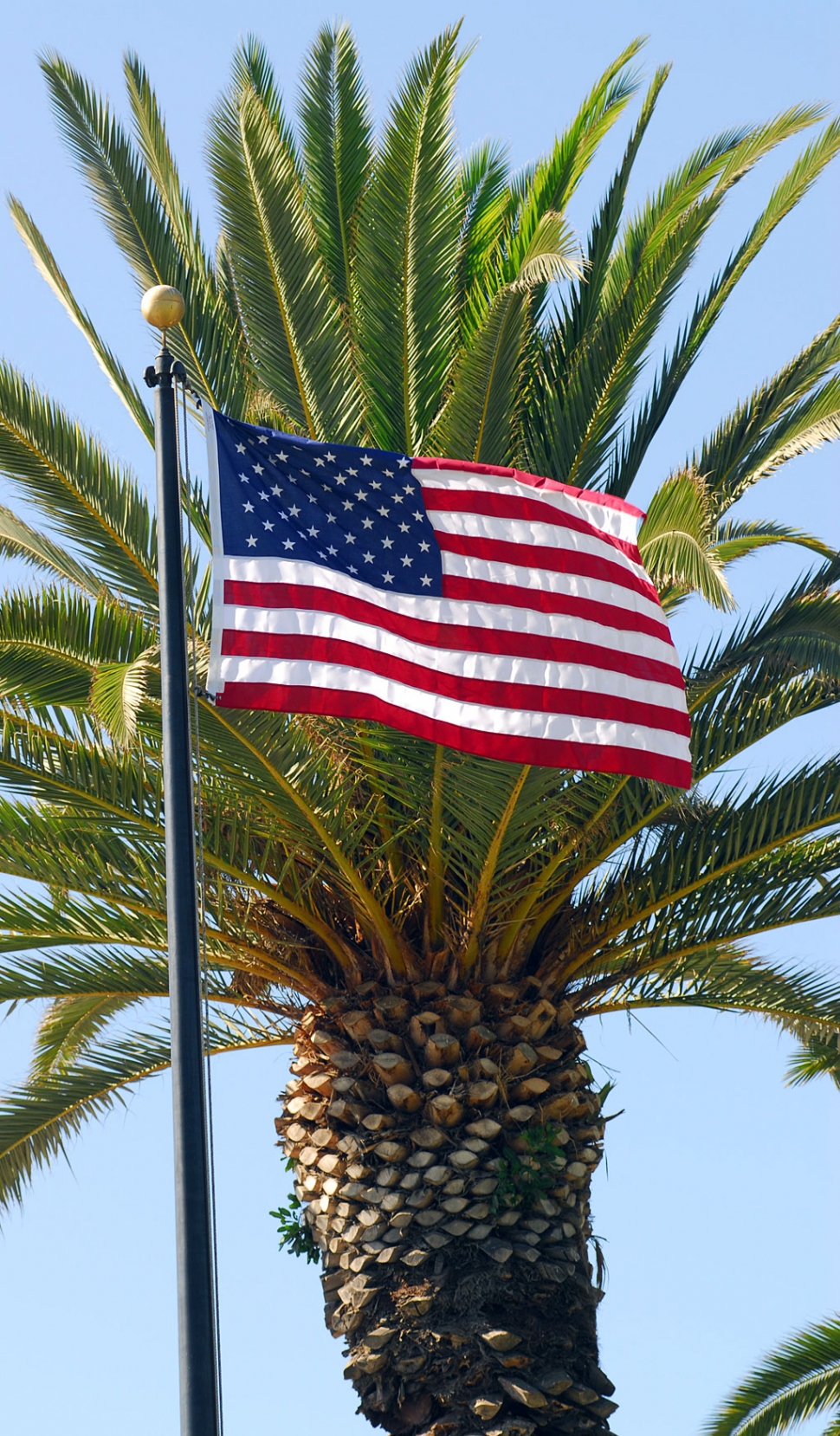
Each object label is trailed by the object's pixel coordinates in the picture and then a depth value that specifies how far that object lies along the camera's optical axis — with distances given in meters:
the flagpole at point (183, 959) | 11.34
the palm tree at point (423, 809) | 17.86
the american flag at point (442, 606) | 15.11
